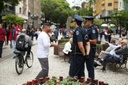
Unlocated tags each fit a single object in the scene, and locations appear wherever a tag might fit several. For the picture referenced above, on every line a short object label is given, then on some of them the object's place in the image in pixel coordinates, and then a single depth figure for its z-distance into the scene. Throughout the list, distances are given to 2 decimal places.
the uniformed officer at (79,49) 3.23
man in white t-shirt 3.58
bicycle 4.99
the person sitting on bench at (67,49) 6.68
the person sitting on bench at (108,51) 5.69
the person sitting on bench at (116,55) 5.43
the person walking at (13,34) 7.96
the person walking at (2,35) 7.45
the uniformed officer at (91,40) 3.66
